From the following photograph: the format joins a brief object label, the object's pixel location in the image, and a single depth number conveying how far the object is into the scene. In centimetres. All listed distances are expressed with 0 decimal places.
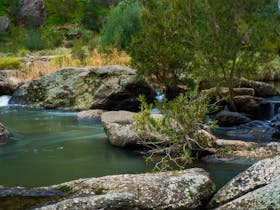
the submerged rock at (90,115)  1381
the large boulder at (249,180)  611
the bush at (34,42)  3347
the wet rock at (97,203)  546
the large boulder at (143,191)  555
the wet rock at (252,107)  1359
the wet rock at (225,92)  1344
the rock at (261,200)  491
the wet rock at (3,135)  1080
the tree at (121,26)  2461
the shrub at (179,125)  820
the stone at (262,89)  1643
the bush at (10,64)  2356
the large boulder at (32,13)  4700
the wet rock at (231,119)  1240
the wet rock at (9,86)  1942
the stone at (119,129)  964
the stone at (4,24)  4262
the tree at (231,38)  1219
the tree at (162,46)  1405
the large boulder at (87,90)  1570
